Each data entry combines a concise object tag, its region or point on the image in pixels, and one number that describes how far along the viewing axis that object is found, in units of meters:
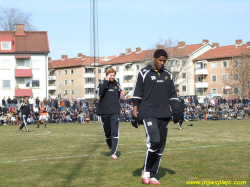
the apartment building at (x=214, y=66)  92.12
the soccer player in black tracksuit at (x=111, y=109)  11.71
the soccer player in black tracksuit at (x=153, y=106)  7.97
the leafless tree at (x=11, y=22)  81.62
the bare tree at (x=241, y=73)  75.29
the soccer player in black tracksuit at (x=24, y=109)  25.39
